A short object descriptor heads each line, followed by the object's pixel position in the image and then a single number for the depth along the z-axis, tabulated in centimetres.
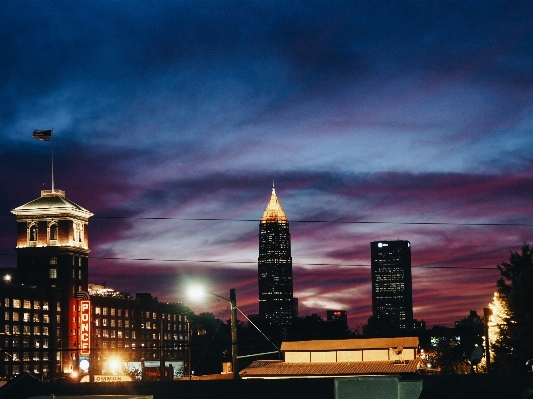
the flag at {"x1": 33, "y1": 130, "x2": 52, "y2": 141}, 14838
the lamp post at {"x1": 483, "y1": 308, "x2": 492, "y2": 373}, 5492
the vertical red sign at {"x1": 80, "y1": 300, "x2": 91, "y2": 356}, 16838
